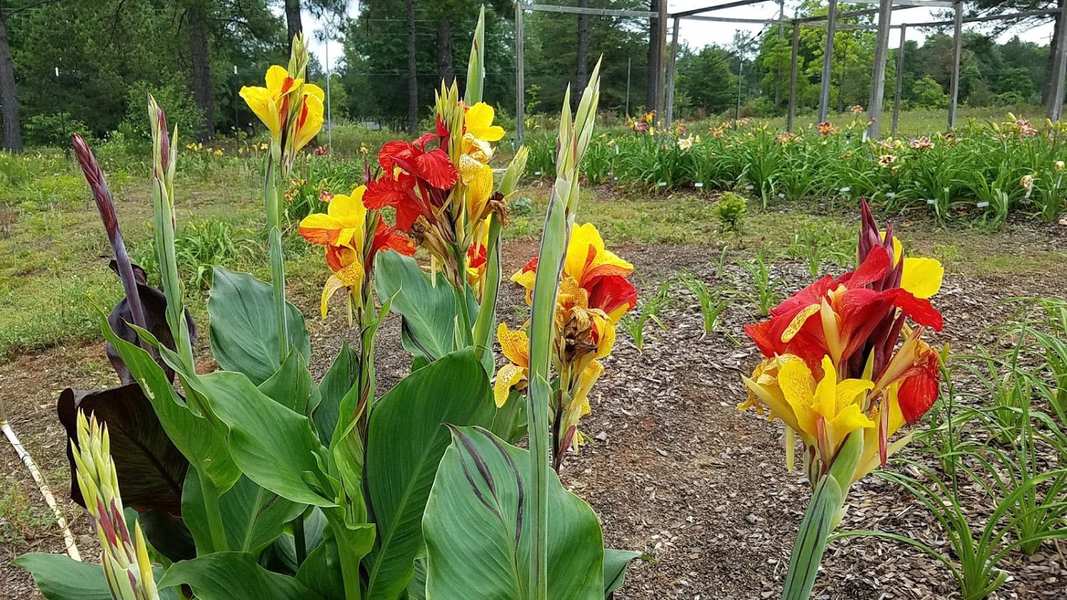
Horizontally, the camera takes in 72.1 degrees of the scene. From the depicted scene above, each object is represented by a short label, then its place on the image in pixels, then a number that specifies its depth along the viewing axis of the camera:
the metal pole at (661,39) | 8.38
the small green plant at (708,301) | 3.14
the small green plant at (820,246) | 3.68
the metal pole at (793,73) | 10.48
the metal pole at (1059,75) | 8.32
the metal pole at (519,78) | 8.72
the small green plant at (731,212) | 4.91
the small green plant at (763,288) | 3.20
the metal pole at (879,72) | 7.02
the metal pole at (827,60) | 8.80
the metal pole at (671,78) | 8.93
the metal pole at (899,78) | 10.10
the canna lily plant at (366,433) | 0.88
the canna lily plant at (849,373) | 0.61
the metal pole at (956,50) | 9.41
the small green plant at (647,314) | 2.88
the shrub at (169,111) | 13.16
